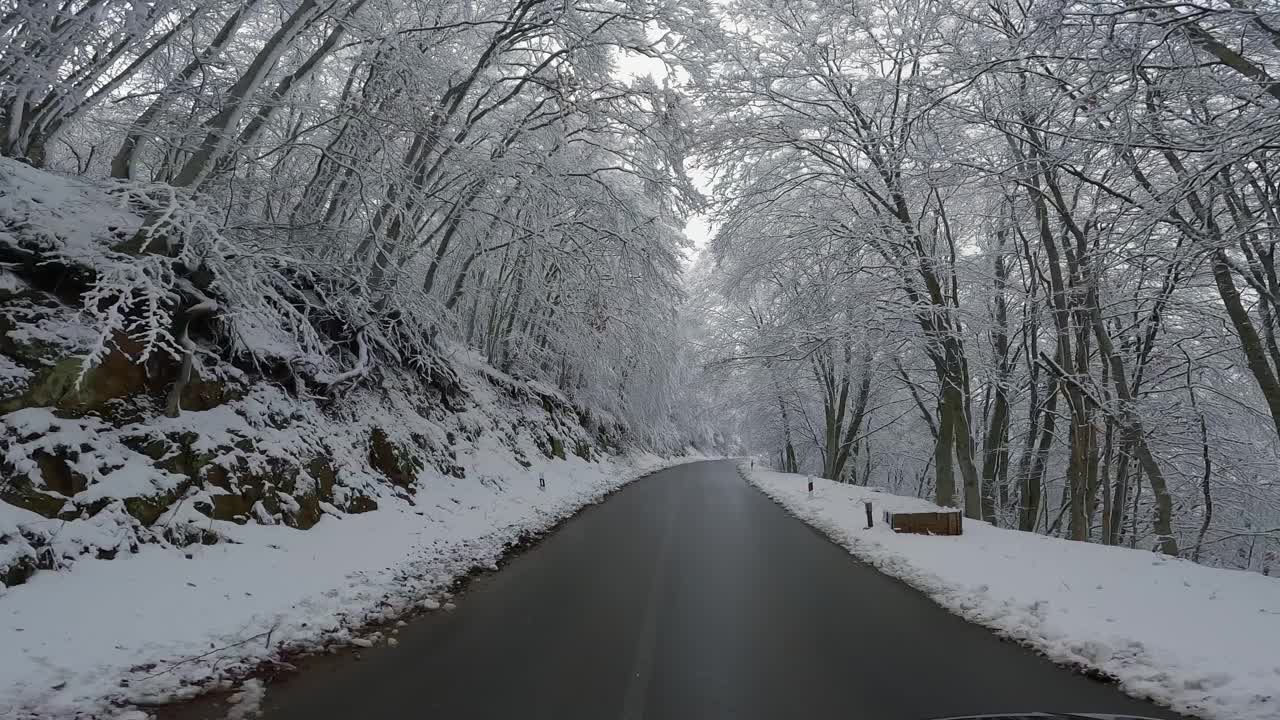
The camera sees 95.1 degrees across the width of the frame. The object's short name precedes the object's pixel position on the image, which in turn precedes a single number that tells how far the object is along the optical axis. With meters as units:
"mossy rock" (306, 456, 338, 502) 7.36
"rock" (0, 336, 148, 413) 5.13
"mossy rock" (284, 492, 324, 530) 6.54
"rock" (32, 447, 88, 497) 4.77
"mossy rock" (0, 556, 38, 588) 4.05
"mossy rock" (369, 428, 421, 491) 9.05
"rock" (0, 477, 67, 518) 4.47
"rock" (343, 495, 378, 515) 7.66
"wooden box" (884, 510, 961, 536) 9.14
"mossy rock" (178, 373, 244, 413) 6.37
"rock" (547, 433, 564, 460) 18.22
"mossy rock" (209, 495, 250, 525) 5.79
